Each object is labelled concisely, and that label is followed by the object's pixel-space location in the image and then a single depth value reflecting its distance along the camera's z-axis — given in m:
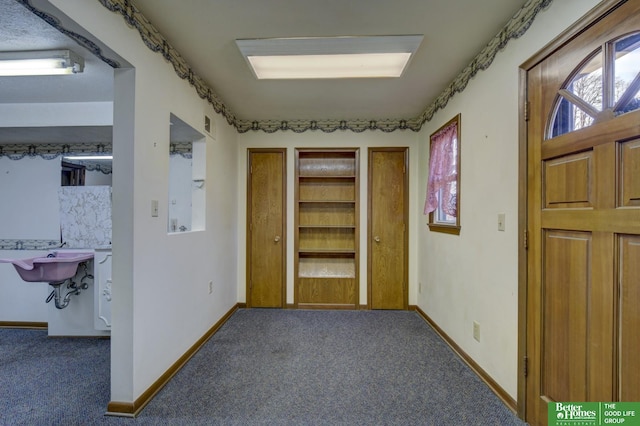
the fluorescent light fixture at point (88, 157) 3.16
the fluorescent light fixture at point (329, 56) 1.93
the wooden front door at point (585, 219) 1.10
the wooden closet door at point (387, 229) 3.57
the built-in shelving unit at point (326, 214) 3.71
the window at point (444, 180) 2.51
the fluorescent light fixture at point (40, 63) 1.83
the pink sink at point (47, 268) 2.33
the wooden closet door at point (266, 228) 3.62
